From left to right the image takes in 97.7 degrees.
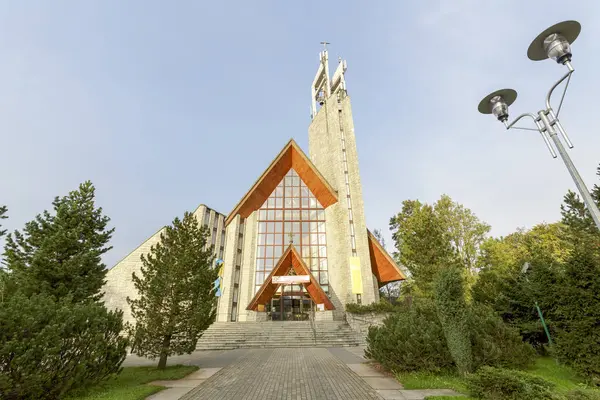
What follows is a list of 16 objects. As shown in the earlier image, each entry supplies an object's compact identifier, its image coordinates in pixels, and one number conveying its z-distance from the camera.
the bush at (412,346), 8.66
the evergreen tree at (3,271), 9.03
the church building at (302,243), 25.41
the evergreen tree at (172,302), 10.12
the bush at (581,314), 7.17
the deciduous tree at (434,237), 22.81
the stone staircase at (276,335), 18.36
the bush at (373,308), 21.97
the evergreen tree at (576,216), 23.03
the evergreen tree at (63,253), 10.62
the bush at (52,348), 5.44
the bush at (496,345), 8.32
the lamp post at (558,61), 4.93
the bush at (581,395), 4.50
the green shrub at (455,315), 7.98
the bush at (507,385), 5.10
